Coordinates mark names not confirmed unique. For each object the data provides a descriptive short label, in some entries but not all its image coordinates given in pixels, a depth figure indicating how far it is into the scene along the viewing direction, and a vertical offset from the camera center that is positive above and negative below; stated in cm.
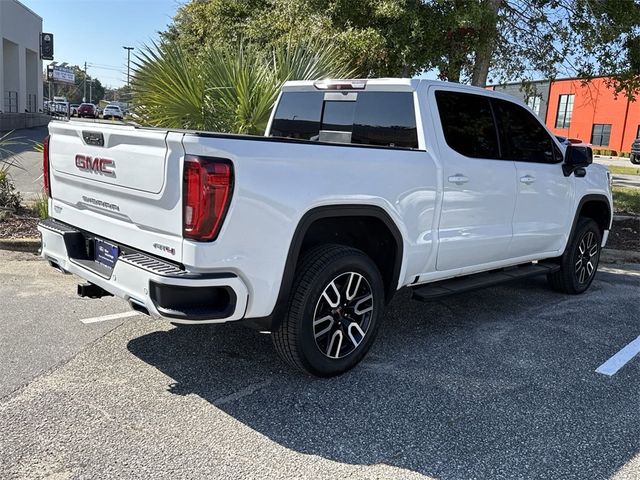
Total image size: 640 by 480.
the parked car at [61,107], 5186 +103
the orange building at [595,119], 4950 +301
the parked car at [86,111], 5456 +83
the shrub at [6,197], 817 -108
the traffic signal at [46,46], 4425 +512
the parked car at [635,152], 3366 +26
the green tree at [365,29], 870 +163
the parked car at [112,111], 5697 +101
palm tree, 718 +48
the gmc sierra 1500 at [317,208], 324 -46
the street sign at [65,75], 4828 +381
